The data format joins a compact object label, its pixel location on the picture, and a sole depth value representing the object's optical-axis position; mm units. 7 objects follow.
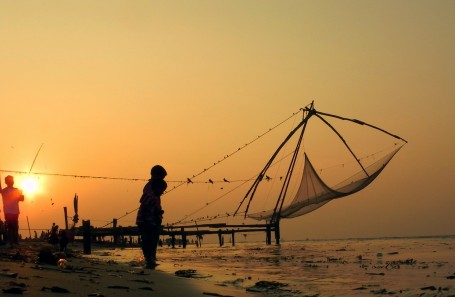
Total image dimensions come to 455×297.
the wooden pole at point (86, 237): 22688
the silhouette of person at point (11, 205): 12008
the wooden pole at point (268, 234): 44425
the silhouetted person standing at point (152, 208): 9836
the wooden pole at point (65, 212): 29631
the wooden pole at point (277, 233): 41969
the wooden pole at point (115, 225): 38906
